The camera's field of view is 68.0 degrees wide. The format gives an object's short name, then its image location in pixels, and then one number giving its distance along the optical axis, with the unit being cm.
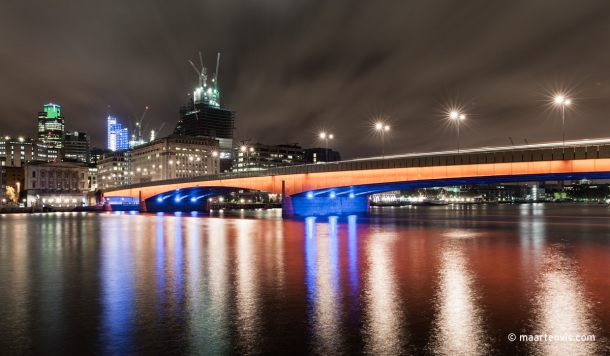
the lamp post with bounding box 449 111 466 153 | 6462
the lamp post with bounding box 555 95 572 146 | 5128
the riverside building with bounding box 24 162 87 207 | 18538
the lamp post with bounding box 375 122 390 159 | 7035
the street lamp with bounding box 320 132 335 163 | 7941
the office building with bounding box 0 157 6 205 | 16098
